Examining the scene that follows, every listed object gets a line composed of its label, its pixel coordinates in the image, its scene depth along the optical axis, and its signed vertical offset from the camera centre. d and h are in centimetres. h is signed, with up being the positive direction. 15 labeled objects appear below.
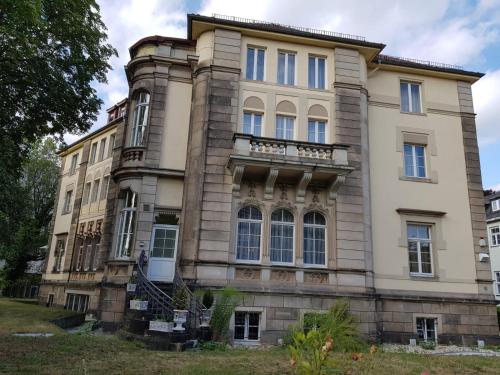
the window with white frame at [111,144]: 2572 +910
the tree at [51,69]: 1214 +679
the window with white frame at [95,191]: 2569 +626
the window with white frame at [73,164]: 2952 +896
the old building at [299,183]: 1453 +449
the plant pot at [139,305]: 1209 -21
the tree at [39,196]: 3438 +856
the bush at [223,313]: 1230 -31
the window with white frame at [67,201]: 2853 +614
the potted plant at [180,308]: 1099 -22
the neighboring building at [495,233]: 3390 +670
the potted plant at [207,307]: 1216 -18
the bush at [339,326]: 1028 -50
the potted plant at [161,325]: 1081 -67
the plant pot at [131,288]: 1328 +29
